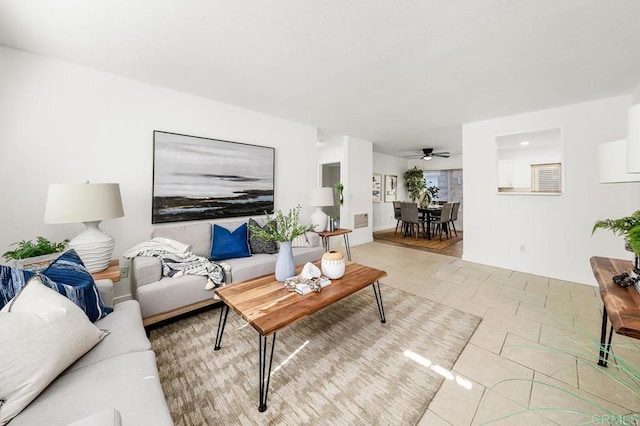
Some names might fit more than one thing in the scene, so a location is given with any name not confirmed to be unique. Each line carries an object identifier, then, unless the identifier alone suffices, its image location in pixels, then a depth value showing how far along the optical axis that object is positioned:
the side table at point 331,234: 3.98
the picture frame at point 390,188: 7.69
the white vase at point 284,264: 2.08
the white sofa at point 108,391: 0.93
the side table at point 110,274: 1.99
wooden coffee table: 1.48
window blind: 5.93
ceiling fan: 6.49
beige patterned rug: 1.43
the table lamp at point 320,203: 4.03
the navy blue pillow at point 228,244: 2.85
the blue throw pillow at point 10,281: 1.17
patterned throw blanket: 2.39
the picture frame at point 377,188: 7.37
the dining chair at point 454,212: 6.46
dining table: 6.30
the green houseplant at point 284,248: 2.08
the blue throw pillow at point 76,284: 1.38
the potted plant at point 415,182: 8.06
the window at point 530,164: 5.81
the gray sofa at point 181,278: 2.15
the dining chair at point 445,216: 6.09
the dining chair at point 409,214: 6.13
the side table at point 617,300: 1.09
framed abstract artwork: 2.91
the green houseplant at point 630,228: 1.28
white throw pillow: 0.96
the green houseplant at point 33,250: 1.87
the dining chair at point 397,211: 6.84
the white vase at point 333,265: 2.13
